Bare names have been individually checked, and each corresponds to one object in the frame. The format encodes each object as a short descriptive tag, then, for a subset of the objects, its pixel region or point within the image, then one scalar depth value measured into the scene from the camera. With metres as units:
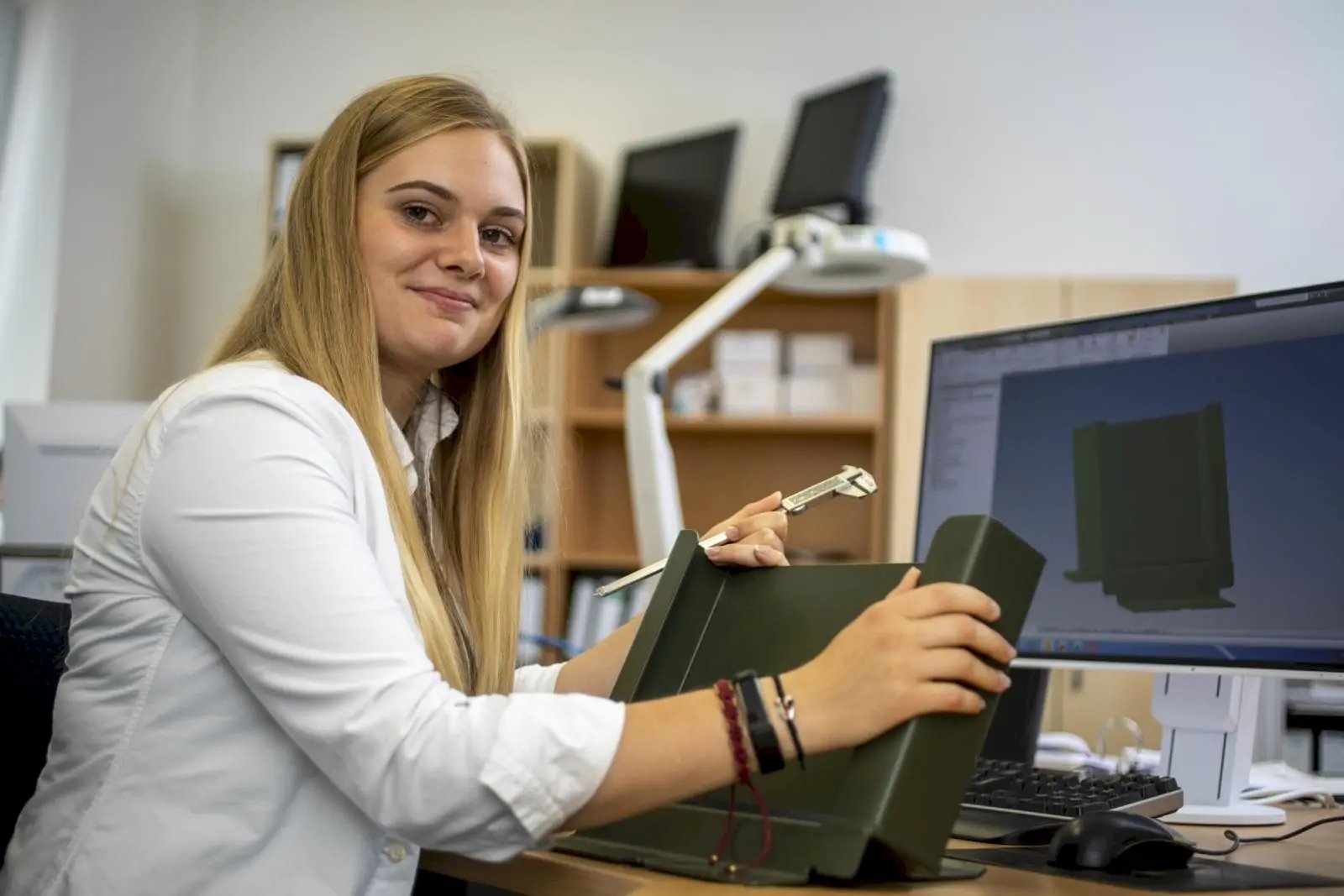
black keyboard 1.06
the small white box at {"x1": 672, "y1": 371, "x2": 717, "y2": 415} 3.90
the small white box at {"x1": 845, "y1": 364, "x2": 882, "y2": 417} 3.84
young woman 0.84
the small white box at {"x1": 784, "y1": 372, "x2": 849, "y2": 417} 3.83
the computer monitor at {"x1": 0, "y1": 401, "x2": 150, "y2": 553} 2.57
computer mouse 0.93
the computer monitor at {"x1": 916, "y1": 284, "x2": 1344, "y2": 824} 1.22
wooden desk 0.83
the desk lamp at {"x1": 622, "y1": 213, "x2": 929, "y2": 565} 2.04
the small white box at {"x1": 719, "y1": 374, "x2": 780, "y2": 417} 3.86
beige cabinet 3.62
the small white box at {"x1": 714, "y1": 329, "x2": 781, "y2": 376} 3.89
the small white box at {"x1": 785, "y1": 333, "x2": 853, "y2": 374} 3.88
